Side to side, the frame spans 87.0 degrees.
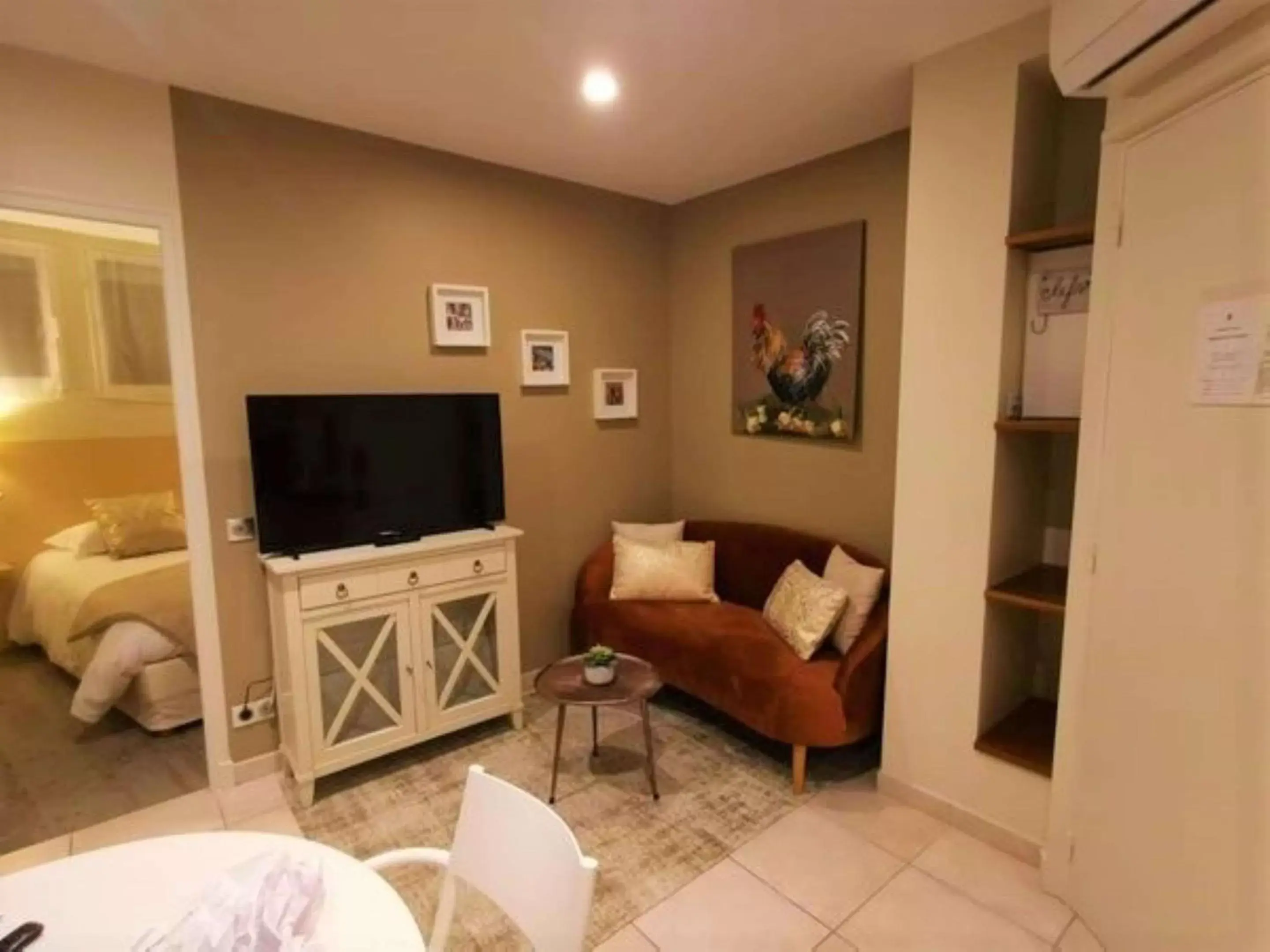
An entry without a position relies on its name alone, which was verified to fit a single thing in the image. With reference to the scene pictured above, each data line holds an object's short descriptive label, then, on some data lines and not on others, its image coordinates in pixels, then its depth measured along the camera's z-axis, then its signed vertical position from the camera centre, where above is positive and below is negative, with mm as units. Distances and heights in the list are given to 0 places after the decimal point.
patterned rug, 2061 -1493
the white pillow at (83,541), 3812 -783
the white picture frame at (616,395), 3580 +43
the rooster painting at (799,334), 3012 +328
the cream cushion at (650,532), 3582 -693
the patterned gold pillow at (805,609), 2656 -846
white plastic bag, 940 -739
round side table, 2379 -1047
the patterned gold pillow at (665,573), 3309 -844
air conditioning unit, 1343 +790
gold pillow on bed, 3754 -686
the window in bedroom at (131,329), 4133 +479
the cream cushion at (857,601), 2684 -798
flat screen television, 2473 -254
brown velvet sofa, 2473 -1020
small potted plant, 2492 -986
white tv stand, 2473 -965
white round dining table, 987 -776
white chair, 1021 -776
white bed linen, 2889 -1072
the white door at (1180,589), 1395 -440
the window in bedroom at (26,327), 3826 +453
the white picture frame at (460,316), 2975 +397
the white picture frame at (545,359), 3281 +222
